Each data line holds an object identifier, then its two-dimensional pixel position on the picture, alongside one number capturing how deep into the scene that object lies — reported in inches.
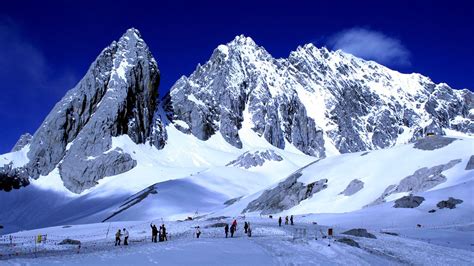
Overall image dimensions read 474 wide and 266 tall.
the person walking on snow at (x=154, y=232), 1690.3
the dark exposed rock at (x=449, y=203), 2564.0
